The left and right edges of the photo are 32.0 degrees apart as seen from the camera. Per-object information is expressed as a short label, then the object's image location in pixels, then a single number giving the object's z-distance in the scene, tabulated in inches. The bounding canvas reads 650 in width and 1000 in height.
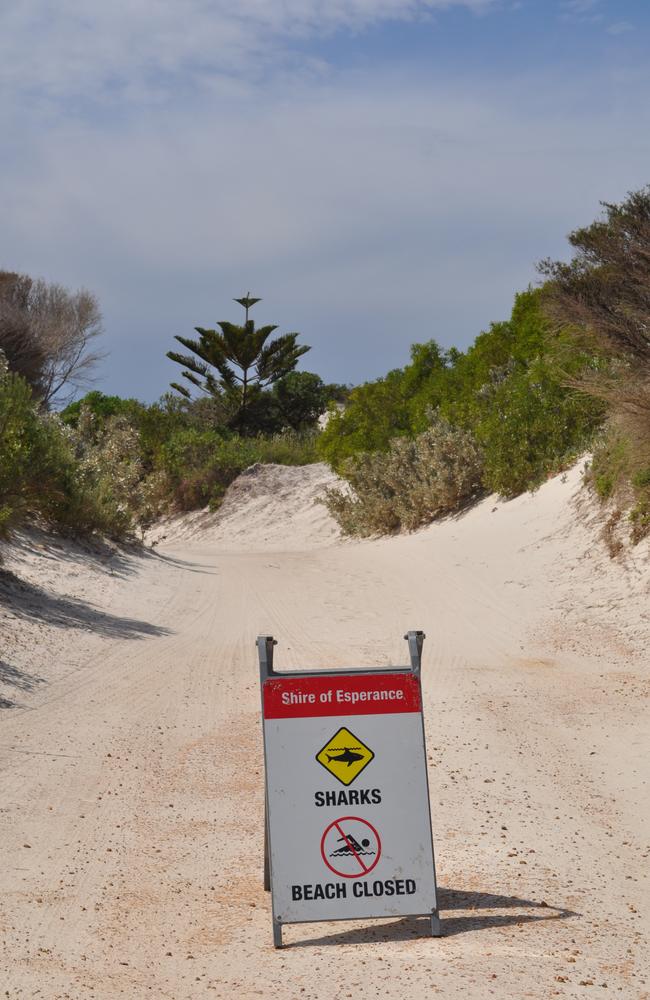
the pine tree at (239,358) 2108.8
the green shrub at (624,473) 645.3
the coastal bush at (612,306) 711.1
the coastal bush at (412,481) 1078.4
